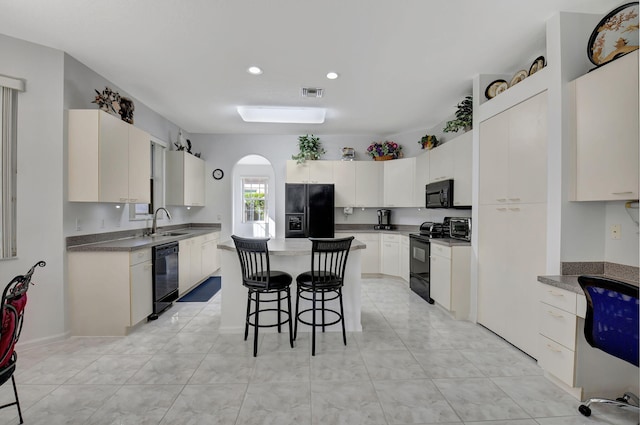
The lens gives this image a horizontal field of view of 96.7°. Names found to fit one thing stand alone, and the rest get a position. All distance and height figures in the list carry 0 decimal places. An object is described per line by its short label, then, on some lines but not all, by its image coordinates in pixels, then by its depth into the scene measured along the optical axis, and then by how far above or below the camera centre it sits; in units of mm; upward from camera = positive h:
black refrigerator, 5039 -1
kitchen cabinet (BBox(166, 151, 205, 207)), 4660 +533
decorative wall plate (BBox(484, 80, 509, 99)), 2916 +1291
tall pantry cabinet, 2334 -64
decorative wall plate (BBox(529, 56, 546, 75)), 2438 +1278
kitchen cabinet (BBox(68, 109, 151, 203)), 2713 +534
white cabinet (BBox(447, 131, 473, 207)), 3311 +532
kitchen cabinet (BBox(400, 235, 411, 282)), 4695 -763
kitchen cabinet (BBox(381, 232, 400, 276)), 4973 -765
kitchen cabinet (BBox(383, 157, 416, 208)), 4988 +527
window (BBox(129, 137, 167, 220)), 4238 +515
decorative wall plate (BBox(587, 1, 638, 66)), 1865 +1212
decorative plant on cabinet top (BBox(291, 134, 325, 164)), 5227 +1151
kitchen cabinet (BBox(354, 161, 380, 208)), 5387 +590
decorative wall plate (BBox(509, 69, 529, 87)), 2650 +1284
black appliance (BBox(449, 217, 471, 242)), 3422 -212
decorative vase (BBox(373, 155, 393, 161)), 5381 +1026
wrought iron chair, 1437 -595
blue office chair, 1481 -583
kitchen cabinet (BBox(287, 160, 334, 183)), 5285 +731
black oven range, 3836 -632
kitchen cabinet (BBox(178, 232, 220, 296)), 3932 -778
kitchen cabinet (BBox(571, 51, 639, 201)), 1730 +524
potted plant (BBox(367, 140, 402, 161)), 5387 +1164
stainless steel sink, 4204 -349
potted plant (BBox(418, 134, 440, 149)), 4503 +1117
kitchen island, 2885 -773
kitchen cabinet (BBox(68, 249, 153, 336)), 2762 -798
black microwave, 3723 +241
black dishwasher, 3205 -792
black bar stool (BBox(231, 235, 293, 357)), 2408 -596
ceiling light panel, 4203 +1476
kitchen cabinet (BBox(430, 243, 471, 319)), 3254 -784
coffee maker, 5480 -169
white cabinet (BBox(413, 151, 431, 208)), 4500 +530
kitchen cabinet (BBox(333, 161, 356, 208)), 5348 +547
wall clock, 5574 +718
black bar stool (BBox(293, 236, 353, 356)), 2406 -606
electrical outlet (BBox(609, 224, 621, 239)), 2072 -138
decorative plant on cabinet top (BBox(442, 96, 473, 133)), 3361 +1158
